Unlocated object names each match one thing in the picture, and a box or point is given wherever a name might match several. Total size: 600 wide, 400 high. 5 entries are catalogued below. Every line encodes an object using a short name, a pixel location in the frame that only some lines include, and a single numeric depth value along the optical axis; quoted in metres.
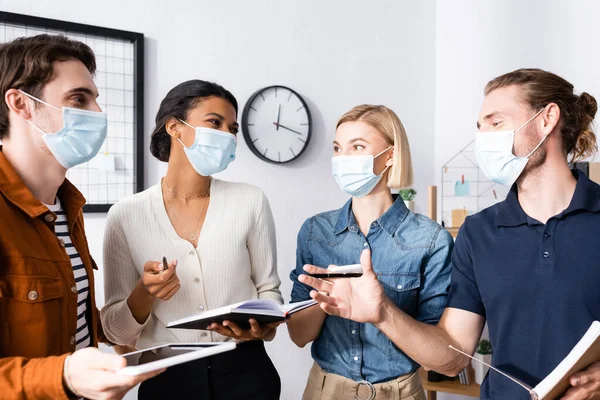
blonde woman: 1.58
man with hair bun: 1.34
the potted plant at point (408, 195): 2.95
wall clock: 3.02
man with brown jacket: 0.97
